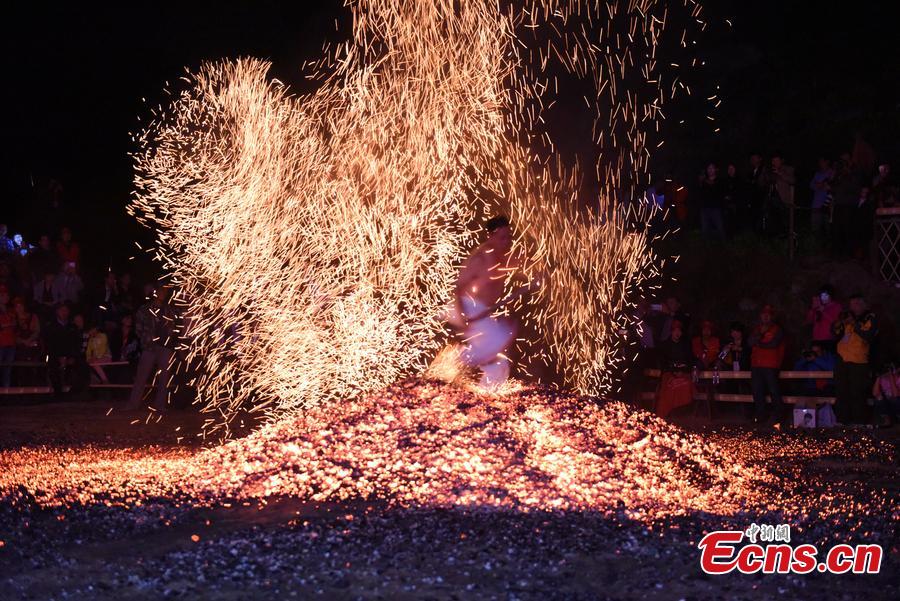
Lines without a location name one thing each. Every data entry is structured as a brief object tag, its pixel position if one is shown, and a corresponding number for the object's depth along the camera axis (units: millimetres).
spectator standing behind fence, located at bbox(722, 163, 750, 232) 21266
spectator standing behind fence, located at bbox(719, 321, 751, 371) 17344
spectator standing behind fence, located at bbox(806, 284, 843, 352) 16203
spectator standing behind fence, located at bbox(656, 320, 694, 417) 16922
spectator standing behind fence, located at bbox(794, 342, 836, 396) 16016
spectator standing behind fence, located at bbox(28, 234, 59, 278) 21562
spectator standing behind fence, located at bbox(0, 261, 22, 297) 19875
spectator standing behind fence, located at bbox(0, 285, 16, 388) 18797
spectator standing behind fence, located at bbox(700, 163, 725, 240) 21141
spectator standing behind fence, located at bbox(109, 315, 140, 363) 20188
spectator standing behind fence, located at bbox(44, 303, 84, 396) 19672
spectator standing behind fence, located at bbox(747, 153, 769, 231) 20577
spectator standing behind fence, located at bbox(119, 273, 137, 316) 21281
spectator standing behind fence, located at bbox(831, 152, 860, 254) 18359
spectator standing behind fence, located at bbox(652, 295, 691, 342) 17594
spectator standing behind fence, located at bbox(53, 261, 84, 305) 20938
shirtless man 10875
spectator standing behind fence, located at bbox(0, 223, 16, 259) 21719
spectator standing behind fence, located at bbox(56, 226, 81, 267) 21641
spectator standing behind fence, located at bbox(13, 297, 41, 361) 19359
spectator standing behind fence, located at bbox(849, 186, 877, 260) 18641
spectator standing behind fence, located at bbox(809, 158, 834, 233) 19953
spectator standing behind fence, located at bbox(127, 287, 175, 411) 17375
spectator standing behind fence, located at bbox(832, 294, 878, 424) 14883
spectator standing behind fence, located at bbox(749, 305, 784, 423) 16047
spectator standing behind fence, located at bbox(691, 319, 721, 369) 17453
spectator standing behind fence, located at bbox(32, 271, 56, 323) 20906
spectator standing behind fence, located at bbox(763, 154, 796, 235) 20516
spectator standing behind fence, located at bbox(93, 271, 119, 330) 21188
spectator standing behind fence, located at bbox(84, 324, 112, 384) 19969
